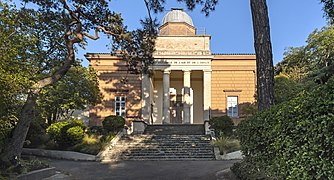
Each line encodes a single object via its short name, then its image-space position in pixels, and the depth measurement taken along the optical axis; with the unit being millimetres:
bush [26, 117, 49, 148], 17953
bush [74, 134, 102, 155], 15898
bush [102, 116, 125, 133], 19578
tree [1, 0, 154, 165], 8875
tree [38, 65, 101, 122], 19266
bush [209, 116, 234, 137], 18830
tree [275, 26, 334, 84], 29100
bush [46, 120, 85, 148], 16844
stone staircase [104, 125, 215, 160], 15070
